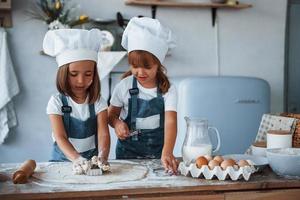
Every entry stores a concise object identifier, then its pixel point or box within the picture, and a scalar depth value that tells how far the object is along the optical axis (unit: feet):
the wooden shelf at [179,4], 15.15
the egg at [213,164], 7.95
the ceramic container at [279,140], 8.83
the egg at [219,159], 8.11
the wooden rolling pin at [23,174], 7.67
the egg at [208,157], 8.18
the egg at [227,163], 7.94
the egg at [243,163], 8.04
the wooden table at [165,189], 7.30
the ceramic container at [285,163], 8.05
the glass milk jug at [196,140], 8.64
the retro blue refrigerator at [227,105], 14.48
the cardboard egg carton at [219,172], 7.84
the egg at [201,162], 8.02
